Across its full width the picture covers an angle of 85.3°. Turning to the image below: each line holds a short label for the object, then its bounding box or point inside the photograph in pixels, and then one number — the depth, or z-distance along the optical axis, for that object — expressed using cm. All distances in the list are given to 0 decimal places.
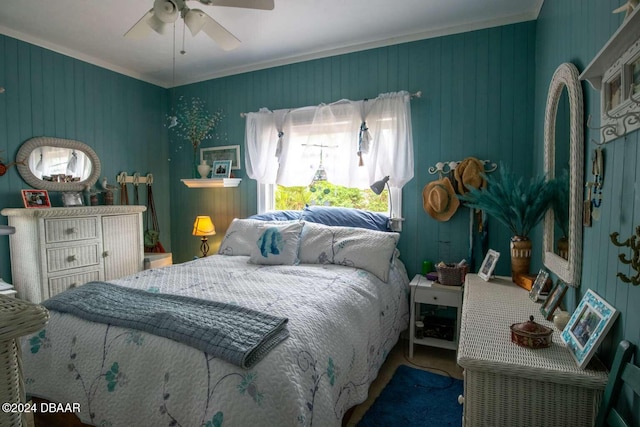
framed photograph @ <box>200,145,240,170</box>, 372
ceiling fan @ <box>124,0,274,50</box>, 186
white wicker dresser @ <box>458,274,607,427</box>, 107
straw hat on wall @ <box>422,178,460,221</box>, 268
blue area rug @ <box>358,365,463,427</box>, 183
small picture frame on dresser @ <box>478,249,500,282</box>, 220
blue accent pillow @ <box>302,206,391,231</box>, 291
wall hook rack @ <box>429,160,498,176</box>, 268
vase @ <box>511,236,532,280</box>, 206
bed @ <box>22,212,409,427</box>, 118
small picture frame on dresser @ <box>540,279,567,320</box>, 145
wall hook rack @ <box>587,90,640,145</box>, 91
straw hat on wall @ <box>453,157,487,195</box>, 261
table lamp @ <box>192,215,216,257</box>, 356
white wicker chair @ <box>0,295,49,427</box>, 54
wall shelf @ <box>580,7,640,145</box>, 89
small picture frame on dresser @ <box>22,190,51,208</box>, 283
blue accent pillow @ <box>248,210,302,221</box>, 313
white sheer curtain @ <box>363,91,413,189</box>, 286
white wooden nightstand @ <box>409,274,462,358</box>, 241
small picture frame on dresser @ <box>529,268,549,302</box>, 175
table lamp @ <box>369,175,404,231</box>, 289
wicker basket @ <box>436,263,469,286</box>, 246
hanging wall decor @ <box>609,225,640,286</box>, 85
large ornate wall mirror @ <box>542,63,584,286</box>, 141
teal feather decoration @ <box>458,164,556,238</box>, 185
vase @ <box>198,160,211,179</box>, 370
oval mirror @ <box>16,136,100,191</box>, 293
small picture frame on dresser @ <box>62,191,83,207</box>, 307
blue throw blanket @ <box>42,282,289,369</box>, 125
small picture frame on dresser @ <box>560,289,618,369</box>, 105
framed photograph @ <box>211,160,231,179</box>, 369
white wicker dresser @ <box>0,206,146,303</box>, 269
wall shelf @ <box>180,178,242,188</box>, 358
